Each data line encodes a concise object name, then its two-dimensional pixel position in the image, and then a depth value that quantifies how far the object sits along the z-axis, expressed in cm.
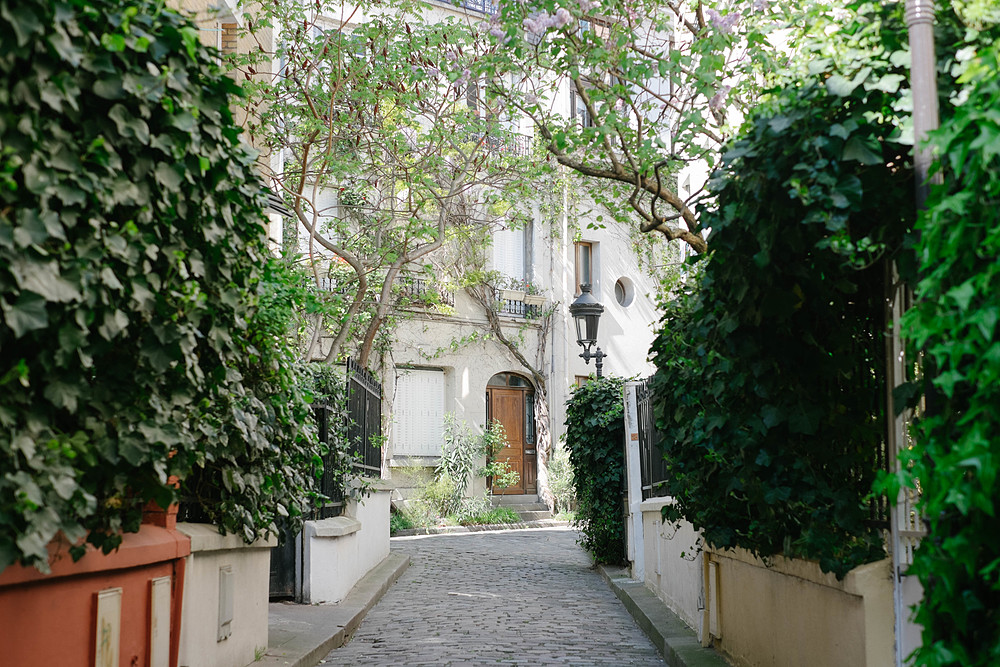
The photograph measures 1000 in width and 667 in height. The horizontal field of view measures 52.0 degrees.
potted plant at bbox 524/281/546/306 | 2823
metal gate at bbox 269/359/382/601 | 1062
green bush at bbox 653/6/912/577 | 420
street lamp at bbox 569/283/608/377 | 1628
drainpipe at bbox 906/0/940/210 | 370
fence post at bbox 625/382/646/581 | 1322
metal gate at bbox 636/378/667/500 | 1172
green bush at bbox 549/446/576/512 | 2619
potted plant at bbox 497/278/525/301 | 2780
